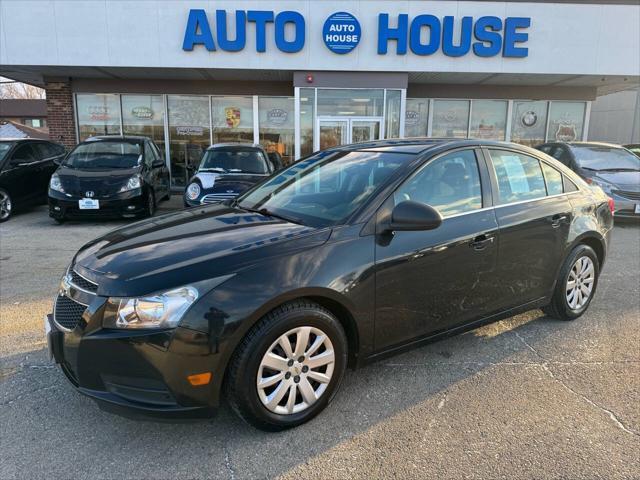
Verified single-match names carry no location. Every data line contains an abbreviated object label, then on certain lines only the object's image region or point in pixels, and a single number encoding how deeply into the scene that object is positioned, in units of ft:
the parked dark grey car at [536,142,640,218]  30.01
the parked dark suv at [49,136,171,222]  28.19
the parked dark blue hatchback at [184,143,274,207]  27.91
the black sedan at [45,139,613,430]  7.66
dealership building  38.78
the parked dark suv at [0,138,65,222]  30.58
